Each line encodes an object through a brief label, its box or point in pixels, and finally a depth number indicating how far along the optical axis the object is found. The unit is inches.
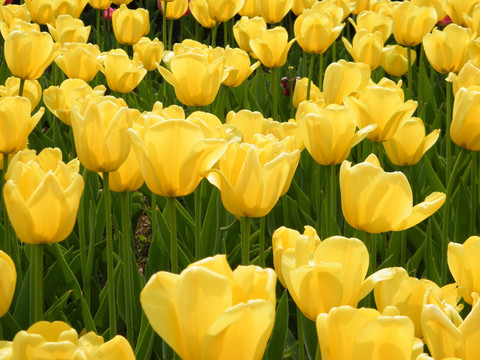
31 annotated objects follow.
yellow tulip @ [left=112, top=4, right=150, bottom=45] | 135.1
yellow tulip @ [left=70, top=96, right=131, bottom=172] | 60.0
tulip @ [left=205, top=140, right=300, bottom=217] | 57.2
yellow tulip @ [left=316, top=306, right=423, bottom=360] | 34.3
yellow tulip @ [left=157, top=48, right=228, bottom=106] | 86.5
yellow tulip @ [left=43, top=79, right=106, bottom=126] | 96.6
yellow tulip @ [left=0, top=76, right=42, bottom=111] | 94.3
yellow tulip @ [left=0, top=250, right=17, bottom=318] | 47.1
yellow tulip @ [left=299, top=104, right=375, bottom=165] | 72.7
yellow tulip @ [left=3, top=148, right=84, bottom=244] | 52.7
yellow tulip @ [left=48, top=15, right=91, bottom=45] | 124.8
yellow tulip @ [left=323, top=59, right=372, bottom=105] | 96.8
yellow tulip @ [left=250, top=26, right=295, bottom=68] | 117.3
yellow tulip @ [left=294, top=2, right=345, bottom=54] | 115.0
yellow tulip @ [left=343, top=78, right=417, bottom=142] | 80.7
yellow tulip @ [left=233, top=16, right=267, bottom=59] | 132.1
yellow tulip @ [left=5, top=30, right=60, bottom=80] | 94.7
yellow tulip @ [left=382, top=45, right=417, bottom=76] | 129.8
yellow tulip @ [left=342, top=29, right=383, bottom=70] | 115.0
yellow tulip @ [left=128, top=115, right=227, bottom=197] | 54.4
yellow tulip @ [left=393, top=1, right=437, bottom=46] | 118.3
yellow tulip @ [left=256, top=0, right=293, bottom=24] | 134.7
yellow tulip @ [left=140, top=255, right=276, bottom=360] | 33.9
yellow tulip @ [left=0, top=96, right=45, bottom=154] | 71.9
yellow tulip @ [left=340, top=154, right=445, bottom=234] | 59.0
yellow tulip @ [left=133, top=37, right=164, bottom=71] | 128.1
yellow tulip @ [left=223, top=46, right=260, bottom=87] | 115.6
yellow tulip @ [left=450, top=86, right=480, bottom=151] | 74.4
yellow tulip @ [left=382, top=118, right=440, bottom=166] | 84.4
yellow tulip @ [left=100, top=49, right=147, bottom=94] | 107.2
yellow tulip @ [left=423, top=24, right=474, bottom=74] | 104.4
